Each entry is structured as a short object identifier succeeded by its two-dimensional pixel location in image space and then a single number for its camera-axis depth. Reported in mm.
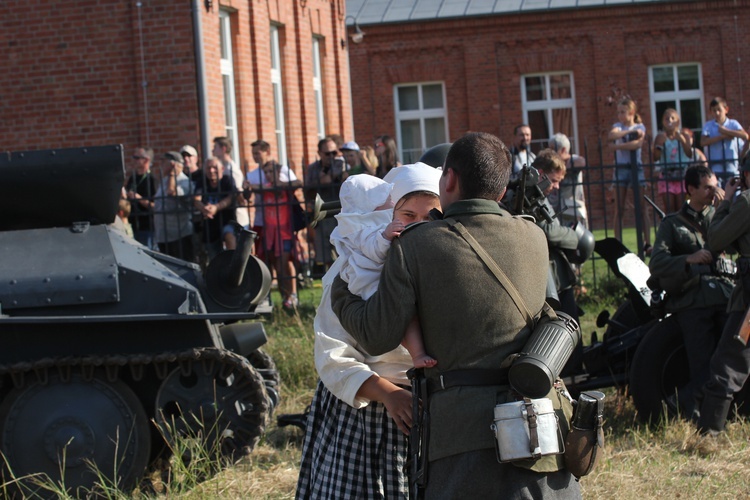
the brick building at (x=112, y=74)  14680
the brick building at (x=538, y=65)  24953
